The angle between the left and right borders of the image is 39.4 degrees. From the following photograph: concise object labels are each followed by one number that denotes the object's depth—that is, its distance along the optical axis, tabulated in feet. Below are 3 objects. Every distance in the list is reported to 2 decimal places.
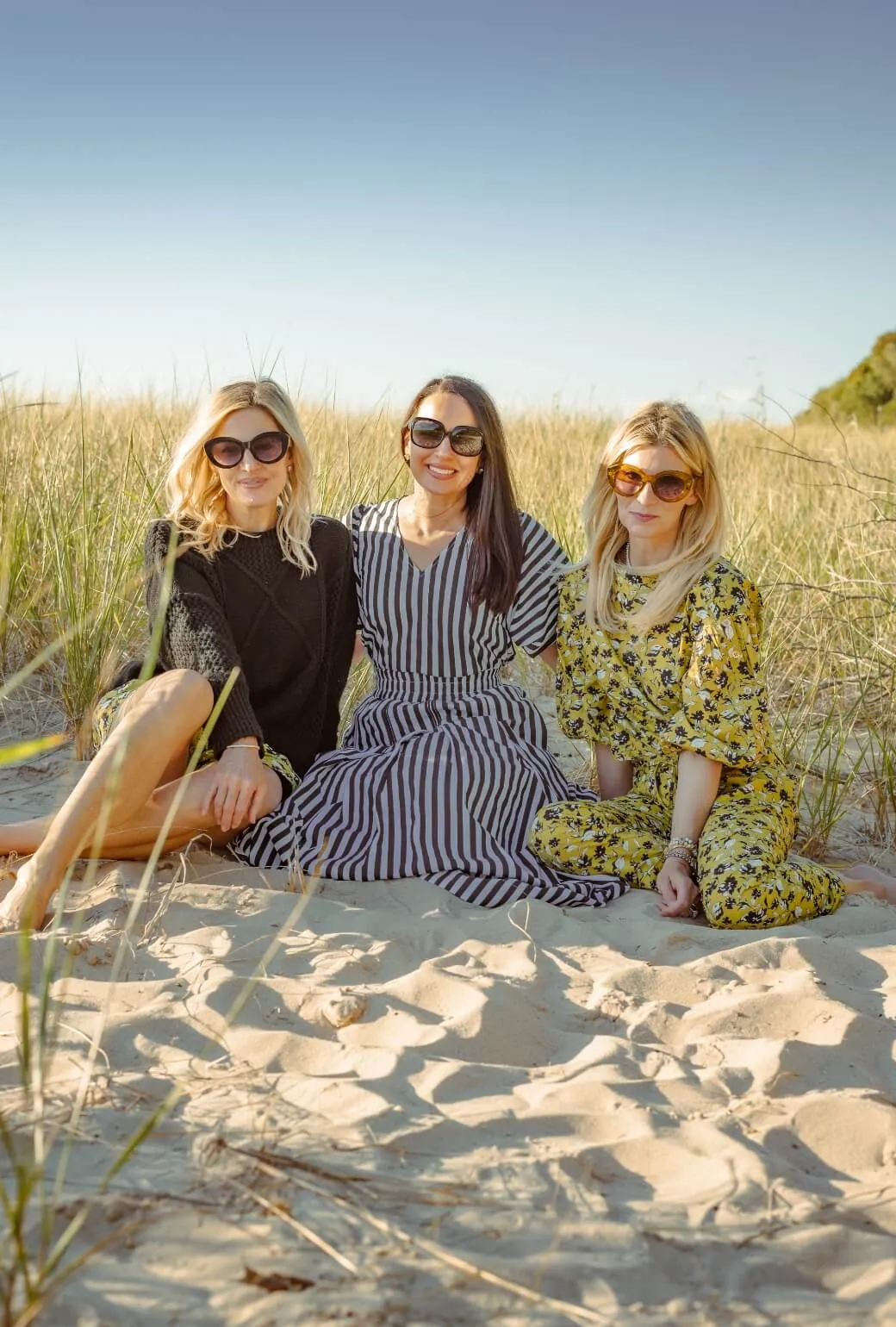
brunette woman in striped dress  9.70
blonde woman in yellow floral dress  9.42
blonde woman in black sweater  9.07
